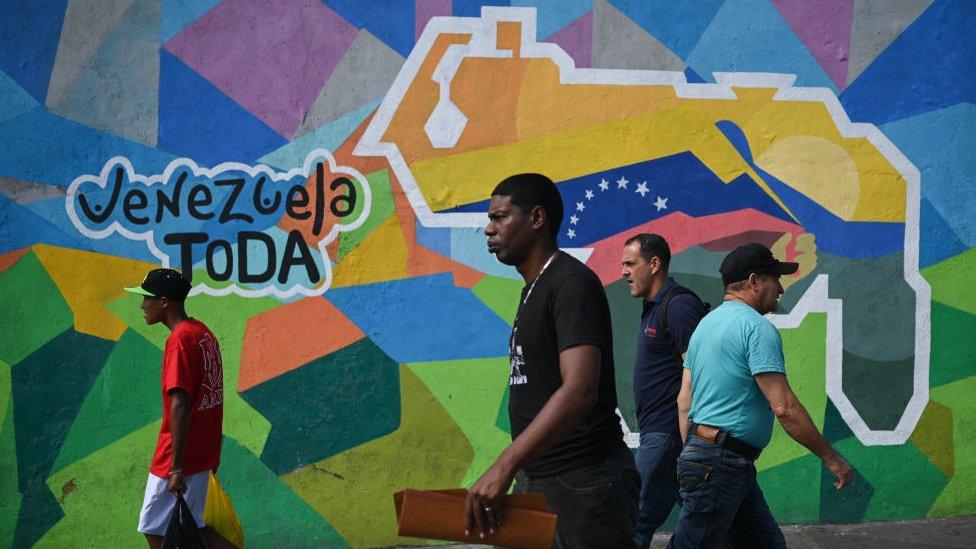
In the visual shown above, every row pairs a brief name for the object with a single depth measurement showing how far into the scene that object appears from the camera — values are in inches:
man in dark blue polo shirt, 217.3
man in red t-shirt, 205.9
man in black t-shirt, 134.6
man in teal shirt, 183.3
